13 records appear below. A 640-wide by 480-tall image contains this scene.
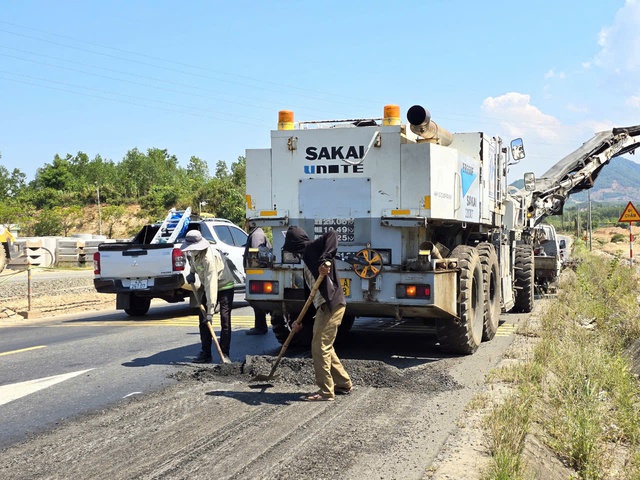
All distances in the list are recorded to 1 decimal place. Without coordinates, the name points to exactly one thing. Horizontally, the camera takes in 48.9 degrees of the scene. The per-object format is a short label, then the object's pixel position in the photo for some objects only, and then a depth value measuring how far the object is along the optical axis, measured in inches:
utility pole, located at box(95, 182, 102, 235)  2380.2
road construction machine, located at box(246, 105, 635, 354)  332.5
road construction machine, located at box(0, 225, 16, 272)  789.2
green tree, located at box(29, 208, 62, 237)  2223.2
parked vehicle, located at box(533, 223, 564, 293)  730.8
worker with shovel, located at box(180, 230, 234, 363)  348.8
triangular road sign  846.5
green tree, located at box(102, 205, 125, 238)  2592.0
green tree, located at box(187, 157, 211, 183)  3836.1
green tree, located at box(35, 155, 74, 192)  3284.9
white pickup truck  534.3
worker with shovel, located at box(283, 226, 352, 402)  274.4
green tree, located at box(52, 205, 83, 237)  2554.6
